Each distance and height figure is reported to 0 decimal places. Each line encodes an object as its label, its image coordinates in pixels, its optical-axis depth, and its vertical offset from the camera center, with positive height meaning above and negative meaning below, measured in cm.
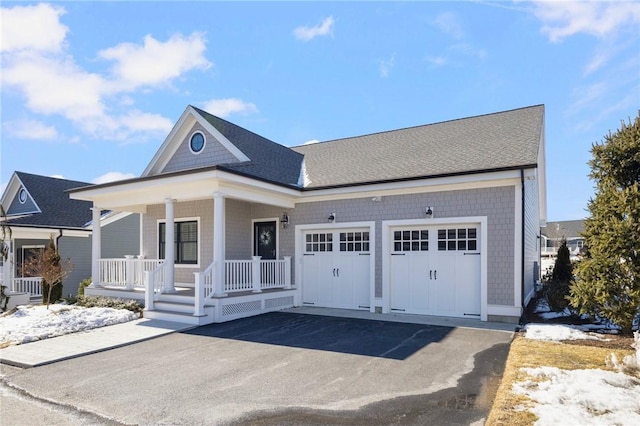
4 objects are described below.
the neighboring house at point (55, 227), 1770 +20
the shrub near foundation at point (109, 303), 1088 -205
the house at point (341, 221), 979 +27
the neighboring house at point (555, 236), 3918 -67
